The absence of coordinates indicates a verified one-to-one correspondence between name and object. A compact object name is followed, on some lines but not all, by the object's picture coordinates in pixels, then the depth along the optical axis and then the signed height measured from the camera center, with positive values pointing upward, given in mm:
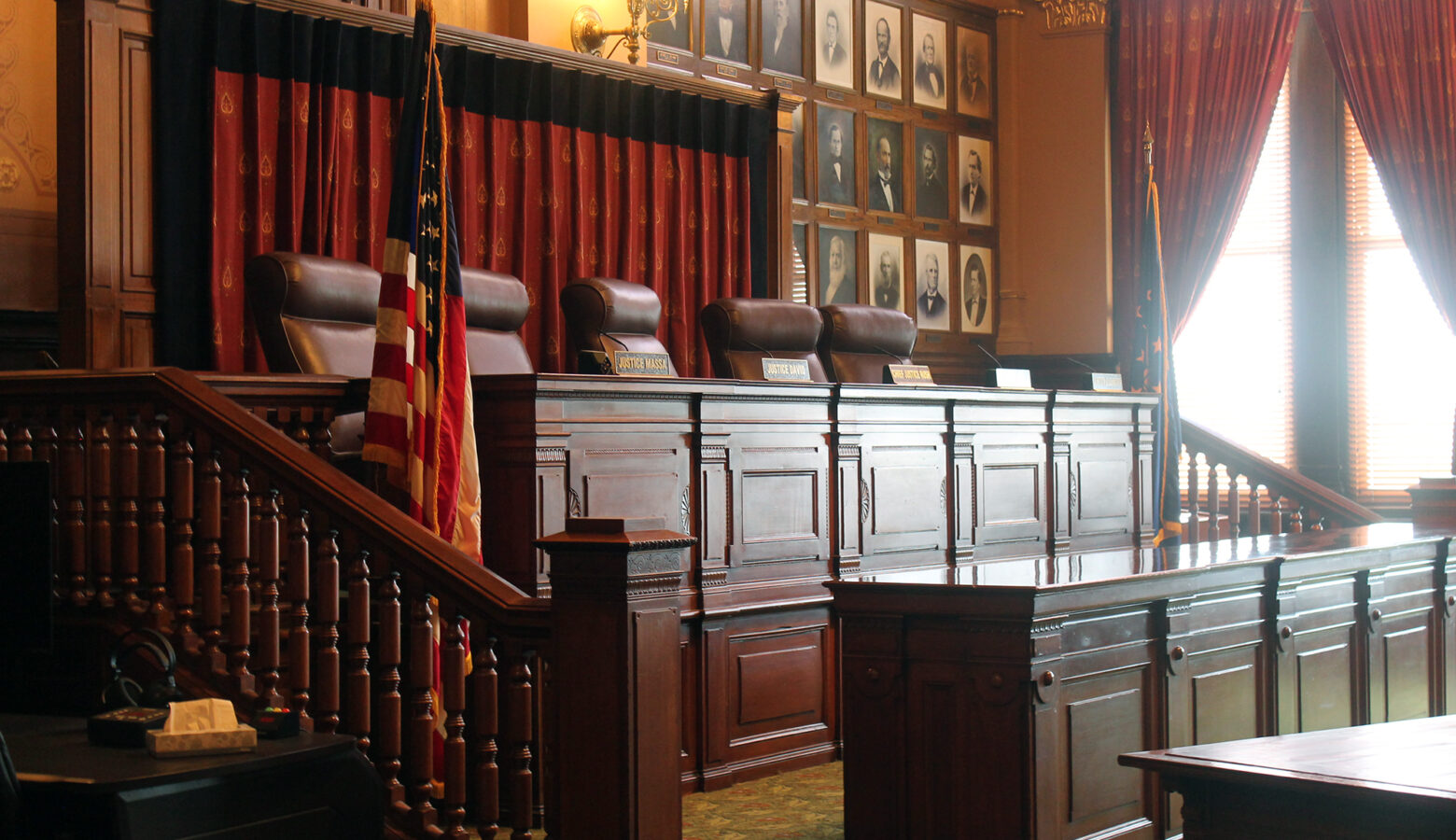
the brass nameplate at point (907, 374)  6188 +205
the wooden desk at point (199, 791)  2725 -736
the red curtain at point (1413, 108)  8812 +1942
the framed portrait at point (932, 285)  9680 +938
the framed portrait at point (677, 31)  8016 +2251
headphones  3154 -581
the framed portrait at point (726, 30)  8328 +2340
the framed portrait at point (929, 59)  9711 +2513
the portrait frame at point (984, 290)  10031 +920
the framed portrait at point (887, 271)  9336 +1000
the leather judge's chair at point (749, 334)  6555 +416
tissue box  2904 -654
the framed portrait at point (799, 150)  8820 +1696
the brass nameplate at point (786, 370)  5680 +212
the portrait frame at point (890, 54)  9344 +2480
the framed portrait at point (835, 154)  8977 +1715
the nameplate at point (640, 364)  4922 +211
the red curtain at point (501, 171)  5910 +1228
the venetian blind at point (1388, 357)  8938 +369
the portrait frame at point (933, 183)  9703 +1653
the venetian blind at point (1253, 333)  9477 +565
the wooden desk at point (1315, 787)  2266 -613
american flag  3973 +235
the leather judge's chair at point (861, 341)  7188 +414
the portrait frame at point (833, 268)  8992 +986
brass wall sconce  7574 +2113
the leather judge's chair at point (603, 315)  6098 +477
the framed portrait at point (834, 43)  8984 +2436
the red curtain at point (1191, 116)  9414 +2065
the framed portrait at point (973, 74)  10047 +2491
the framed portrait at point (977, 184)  10062 +1699
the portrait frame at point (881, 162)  9336 +1724
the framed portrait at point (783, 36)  8680 +2395
